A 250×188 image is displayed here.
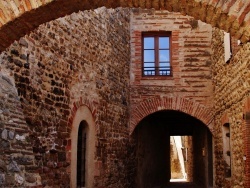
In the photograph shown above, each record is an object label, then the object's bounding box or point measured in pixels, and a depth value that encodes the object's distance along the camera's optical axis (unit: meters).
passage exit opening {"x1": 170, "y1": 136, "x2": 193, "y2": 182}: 26.66
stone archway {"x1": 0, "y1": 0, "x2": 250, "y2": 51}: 3.22
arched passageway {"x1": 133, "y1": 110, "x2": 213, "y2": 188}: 13.15
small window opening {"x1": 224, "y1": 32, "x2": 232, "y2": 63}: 9.21
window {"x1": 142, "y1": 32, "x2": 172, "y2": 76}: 12.49
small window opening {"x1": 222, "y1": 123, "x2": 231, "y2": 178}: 9.95
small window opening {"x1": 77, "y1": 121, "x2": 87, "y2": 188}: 8.70
